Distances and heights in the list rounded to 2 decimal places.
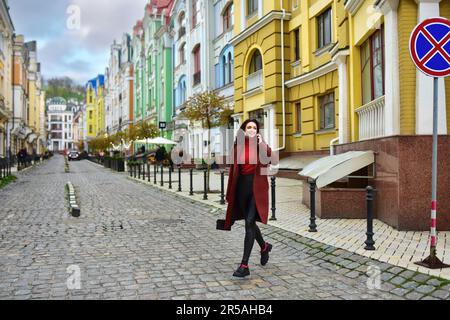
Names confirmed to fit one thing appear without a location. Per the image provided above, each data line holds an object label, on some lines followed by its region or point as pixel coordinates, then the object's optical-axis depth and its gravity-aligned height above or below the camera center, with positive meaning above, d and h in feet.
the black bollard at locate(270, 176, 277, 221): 32.76 -2.61
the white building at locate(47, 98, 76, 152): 517.96 +29.35
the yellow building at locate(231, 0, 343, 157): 58.95 +11.30
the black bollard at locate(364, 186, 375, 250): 21.80 -3.26
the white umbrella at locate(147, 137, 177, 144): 107.76 +2.91
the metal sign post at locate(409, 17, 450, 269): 18.66 +4.00
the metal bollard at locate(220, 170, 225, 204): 41.91 -3.43
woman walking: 18.72 -1.12
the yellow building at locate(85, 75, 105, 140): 373.93 +39.68
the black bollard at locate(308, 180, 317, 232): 27.17 -3.23
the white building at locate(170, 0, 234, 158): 98.63 +23.34
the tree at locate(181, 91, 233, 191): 58.08 +5.48
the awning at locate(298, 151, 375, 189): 31.32 -1.03
